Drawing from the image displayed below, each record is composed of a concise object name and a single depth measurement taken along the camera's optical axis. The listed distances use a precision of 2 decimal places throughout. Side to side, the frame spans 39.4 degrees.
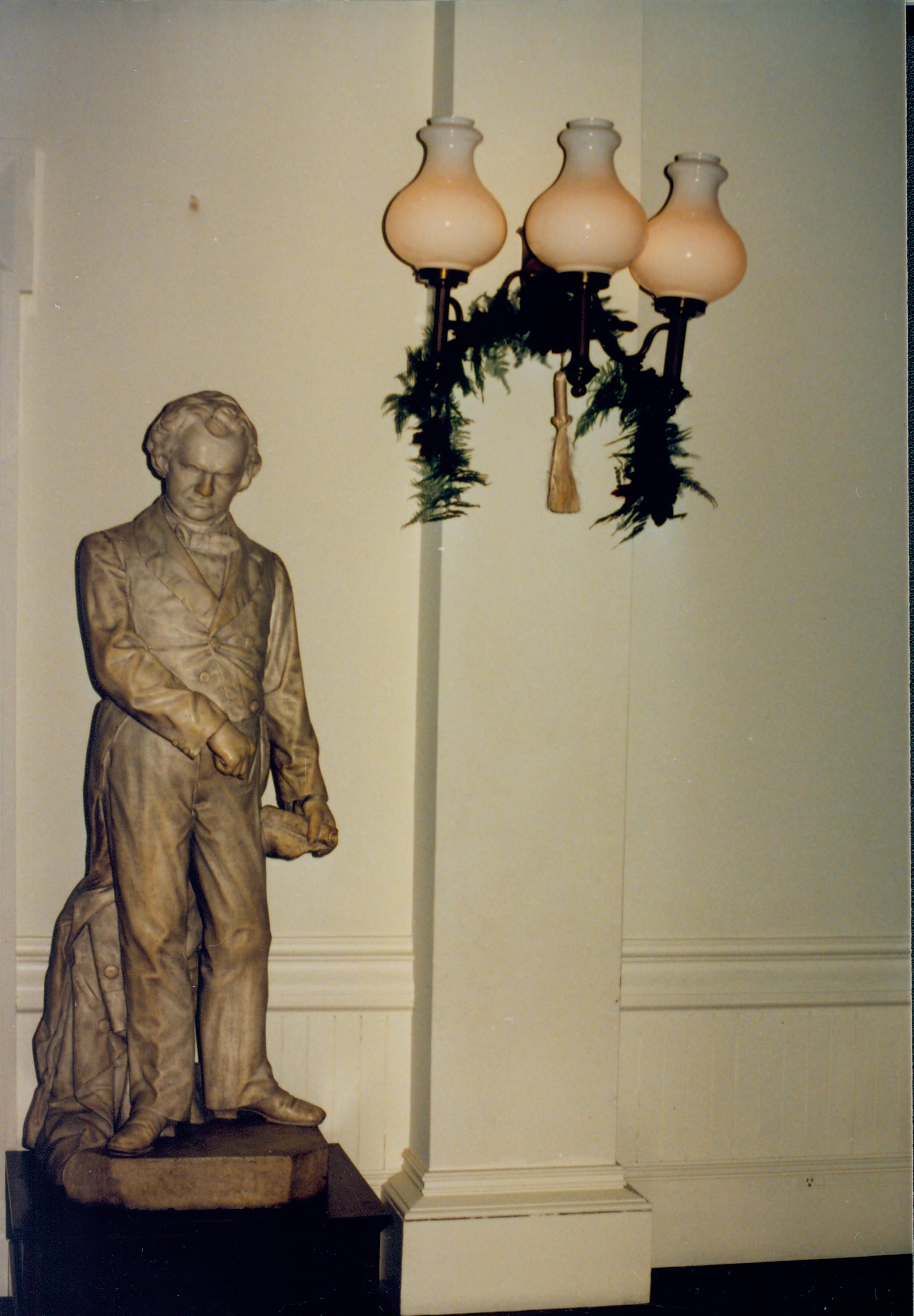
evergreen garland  2.42
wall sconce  2.17
